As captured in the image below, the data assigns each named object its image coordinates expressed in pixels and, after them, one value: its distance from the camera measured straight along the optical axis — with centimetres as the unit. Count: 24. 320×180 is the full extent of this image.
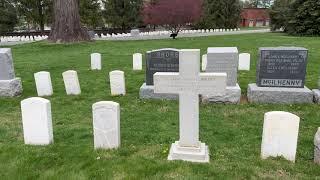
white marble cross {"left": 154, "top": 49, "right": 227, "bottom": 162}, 523
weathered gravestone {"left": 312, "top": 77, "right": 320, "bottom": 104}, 882
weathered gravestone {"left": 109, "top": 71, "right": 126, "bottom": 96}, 1015
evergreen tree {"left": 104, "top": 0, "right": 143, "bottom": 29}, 4819
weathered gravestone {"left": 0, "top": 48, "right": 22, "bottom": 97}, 1013
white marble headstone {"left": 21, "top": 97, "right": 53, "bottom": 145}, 600
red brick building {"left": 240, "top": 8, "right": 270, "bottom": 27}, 8306
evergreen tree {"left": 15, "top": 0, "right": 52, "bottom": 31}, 4694
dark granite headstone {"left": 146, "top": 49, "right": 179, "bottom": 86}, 957
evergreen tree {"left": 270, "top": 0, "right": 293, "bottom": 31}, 3934
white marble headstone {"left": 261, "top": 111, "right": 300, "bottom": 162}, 529
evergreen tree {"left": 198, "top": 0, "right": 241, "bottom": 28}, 5372
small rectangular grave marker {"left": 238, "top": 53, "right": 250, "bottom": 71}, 1393
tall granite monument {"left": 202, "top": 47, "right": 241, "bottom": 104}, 910
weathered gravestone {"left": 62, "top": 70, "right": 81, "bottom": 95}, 1029
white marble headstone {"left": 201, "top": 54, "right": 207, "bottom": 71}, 1347
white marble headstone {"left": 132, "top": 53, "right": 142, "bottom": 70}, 1442
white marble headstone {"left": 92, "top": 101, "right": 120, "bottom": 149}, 575
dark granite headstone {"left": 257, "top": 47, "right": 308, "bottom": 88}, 887
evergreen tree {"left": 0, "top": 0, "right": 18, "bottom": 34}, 4382
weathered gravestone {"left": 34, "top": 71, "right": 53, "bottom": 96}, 1031
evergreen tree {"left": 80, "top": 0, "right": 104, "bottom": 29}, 4662
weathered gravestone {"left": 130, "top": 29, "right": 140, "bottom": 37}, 4051
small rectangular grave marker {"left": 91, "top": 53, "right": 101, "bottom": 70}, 1482
